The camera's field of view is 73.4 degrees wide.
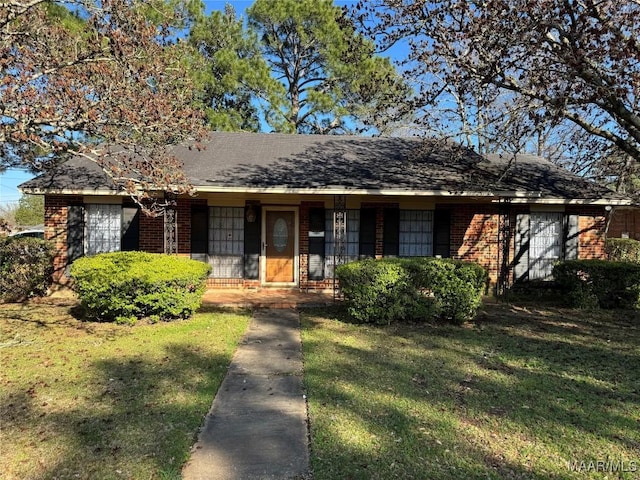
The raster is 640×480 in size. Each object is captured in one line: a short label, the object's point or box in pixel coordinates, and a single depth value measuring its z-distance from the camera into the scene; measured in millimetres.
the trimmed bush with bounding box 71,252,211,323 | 7191
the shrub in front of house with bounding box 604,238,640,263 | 15344
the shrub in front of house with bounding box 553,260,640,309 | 9352
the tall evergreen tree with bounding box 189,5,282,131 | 18922
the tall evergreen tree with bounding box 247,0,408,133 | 19000
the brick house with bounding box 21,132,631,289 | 10547
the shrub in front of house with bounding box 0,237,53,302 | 9397
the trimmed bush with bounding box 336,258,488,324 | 7535
